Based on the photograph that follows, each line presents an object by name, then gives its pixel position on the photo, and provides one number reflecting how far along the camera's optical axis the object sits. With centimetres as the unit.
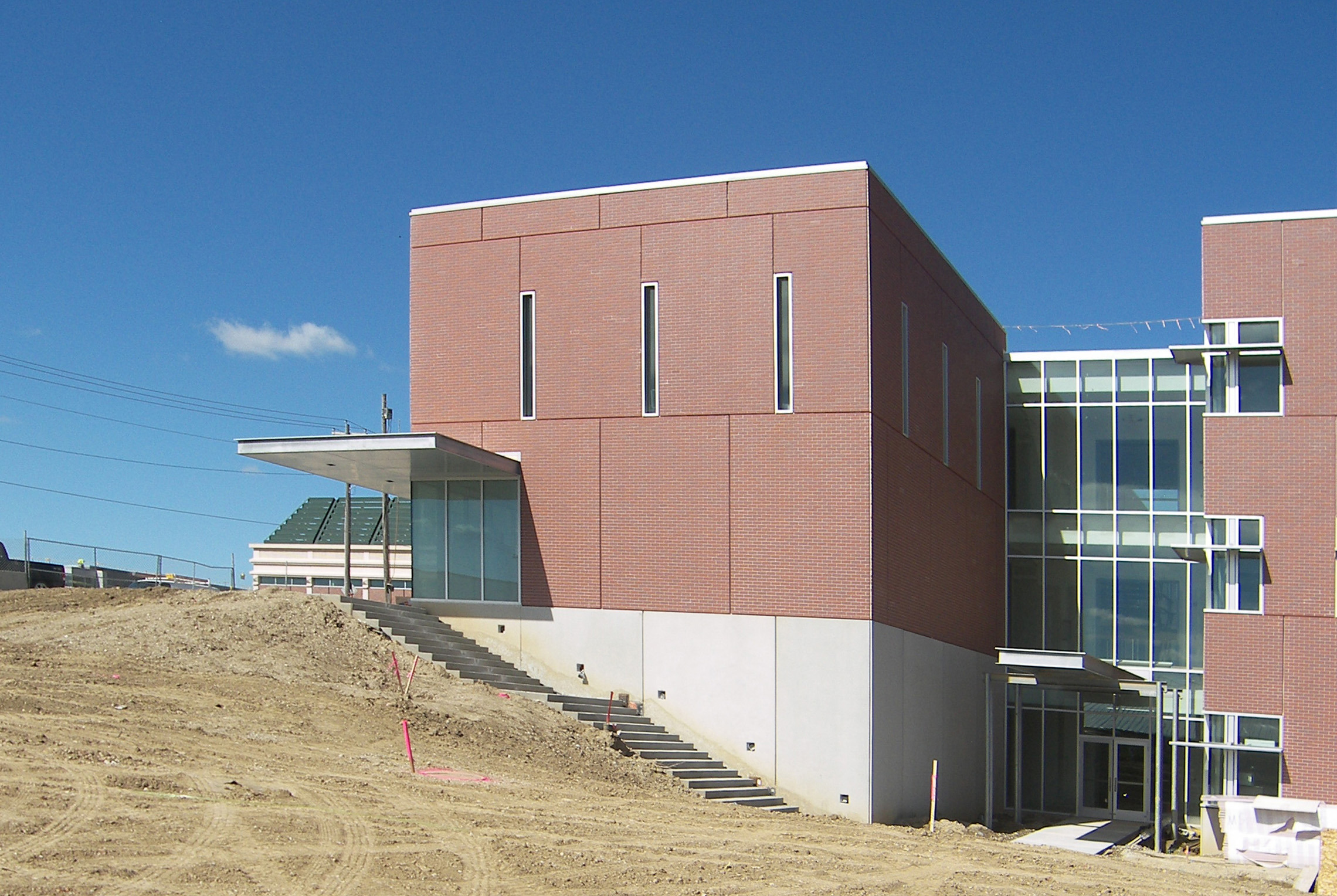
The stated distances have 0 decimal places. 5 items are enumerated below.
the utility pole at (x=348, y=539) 3541
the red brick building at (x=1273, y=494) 2616
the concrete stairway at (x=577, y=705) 2528
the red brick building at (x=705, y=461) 2636
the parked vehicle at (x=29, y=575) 3912
